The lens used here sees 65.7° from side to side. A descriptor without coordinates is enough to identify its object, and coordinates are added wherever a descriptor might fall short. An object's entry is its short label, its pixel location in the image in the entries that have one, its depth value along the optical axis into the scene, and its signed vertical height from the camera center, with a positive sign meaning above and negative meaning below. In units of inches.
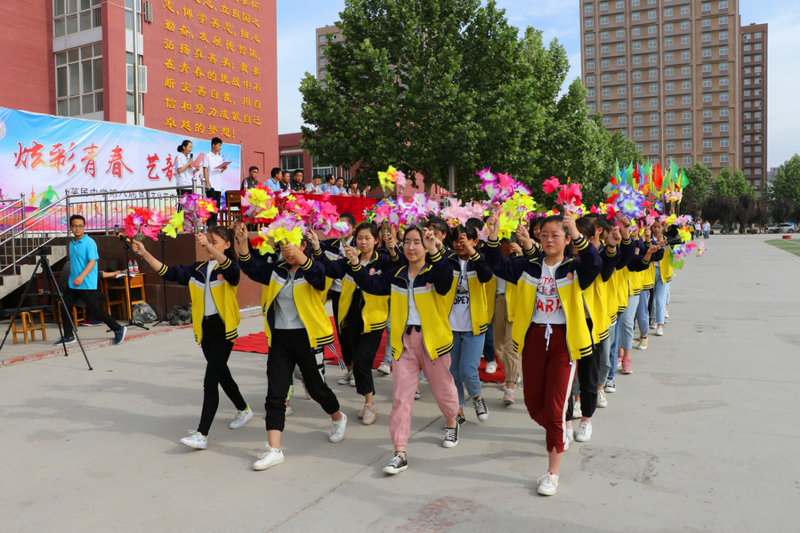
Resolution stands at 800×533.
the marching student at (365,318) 198.7 -28.5
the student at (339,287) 229.6 -18.7
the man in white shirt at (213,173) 426.6 +47.7
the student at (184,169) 417.4 +47.4
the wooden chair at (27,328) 343.3 -50.3
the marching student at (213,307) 176.1 -20.0
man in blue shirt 331.3 -19.3
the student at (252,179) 436.1 +42.0
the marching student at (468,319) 187.9 -25.5
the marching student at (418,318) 164.4 -22.4
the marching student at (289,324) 164.6 -24.1
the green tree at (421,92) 701.9 +167.5
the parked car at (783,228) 3088.1 +16.1
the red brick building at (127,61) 764.0 +227.4
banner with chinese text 436.5 +63.9
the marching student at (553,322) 148.4 -22.1
